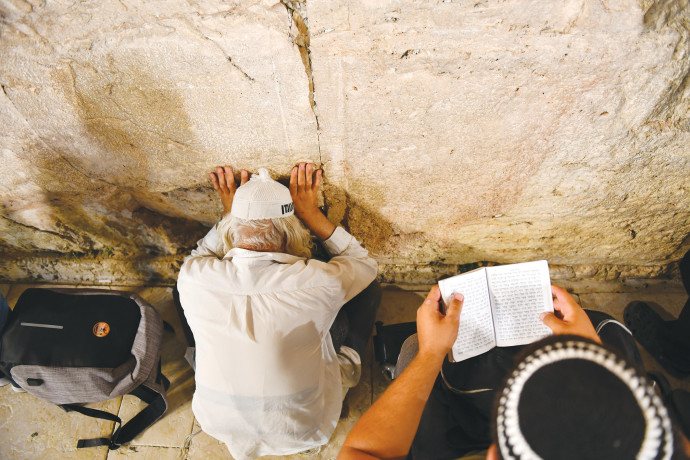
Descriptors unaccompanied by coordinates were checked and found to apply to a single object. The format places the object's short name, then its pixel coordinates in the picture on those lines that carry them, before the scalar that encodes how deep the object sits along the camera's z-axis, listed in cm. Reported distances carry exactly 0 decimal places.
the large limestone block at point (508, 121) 112
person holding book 70
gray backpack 174
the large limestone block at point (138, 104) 115
